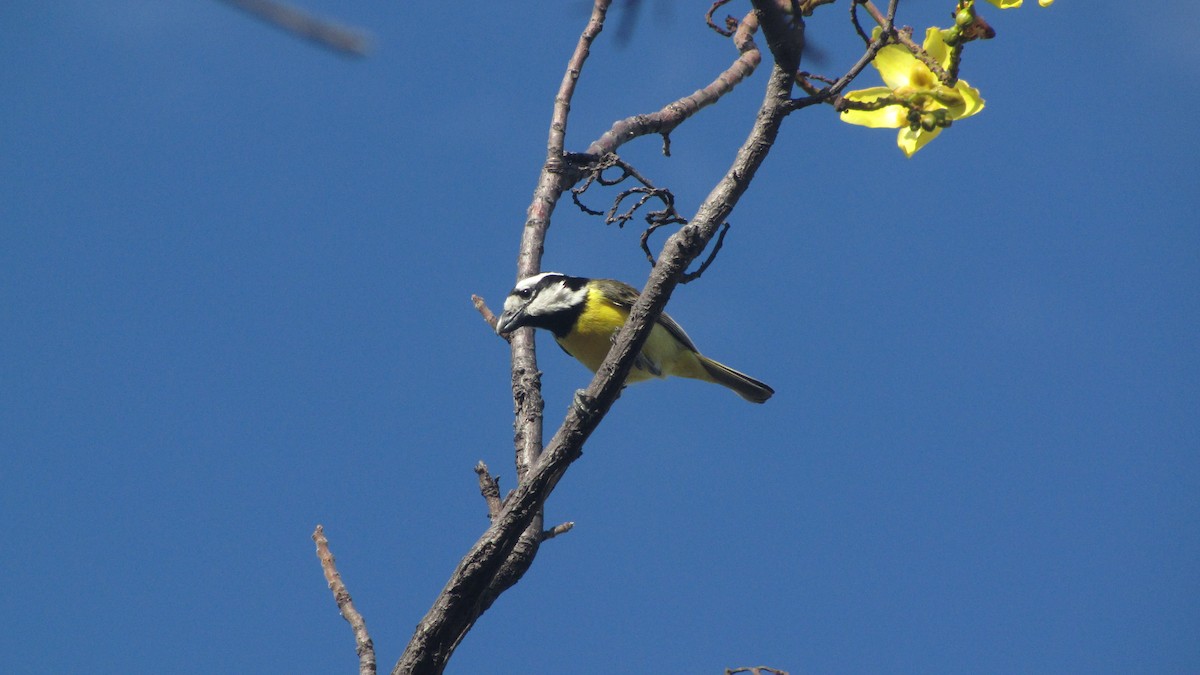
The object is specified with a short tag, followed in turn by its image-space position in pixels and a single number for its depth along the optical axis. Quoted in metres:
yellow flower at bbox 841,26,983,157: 5.18
